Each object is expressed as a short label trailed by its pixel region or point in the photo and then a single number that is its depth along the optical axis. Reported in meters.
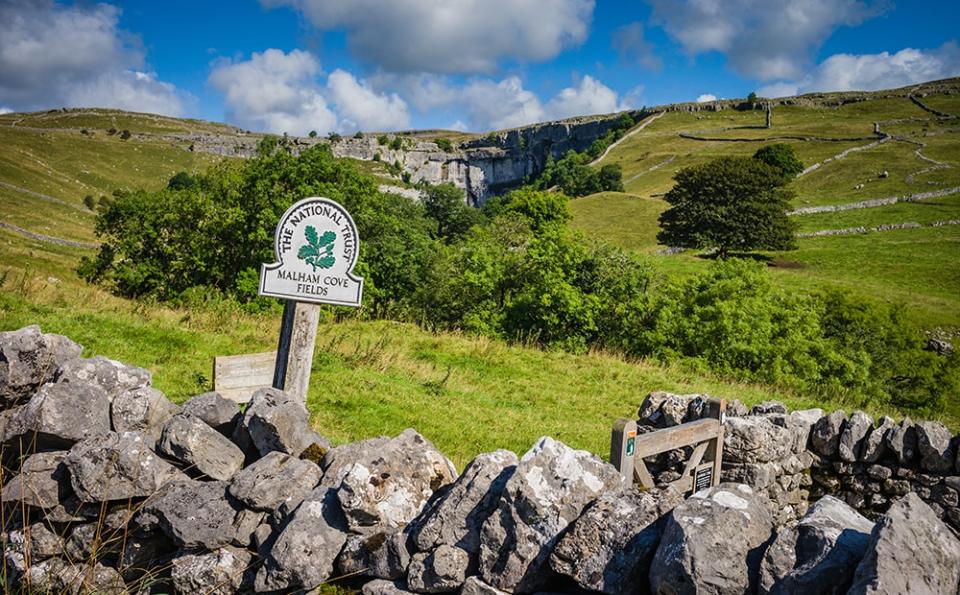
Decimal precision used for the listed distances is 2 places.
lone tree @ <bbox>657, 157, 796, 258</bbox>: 53.06
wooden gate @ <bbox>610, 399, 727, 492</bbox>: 5.91
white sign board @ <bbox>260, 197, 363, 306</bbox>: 6.65
